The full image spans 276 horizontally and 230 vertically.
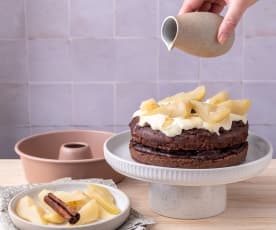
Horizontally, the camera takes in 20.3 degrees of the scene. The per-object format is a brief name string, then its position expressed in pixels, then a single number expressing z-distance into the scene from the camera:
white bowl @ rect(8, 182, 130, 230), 1.17
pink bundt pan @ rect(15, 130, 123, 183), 1.43
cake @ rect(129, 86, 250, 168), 1.27
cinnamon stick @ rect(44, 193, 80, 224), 1.19
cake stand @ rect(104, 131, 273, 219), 1.23
